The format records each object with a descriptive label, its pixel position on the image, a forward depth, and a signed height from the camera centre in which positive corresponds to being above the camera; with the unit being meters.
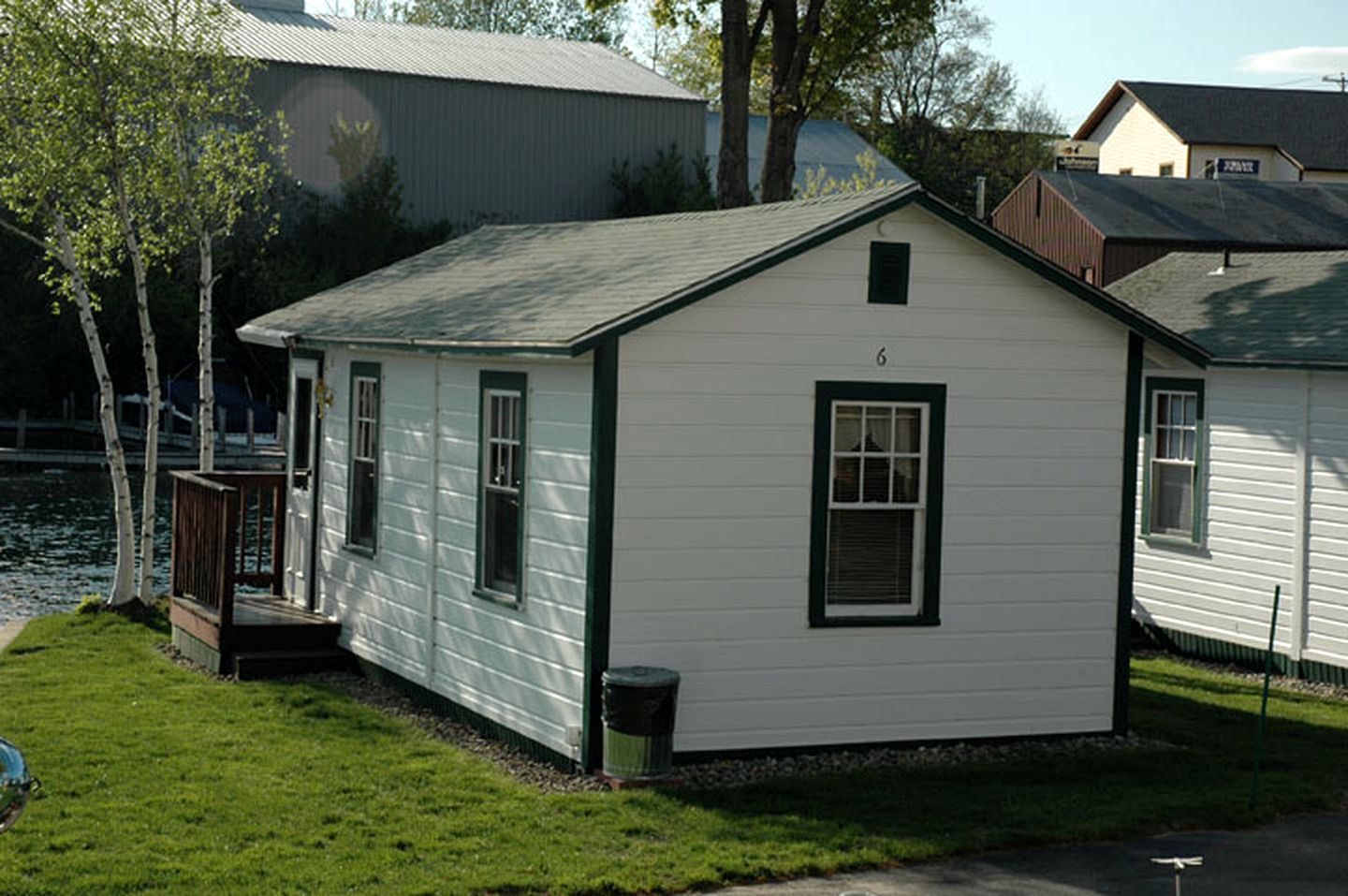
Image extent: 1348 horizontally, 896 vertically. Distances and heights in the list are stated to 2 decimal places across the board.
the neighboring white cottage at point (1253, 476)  17.44 -0.54
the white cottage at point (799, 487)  12.60 -0.58
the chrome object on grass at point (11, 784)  6.27 -1.39
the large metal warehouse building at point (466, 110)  55.44 +8.89
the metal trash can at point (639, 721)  12.01 -2.10
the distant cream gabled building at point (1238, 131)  67.31 +10.80
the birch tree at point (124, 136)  20.33 +2.88
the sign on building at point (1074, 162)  48.72 +6.81
